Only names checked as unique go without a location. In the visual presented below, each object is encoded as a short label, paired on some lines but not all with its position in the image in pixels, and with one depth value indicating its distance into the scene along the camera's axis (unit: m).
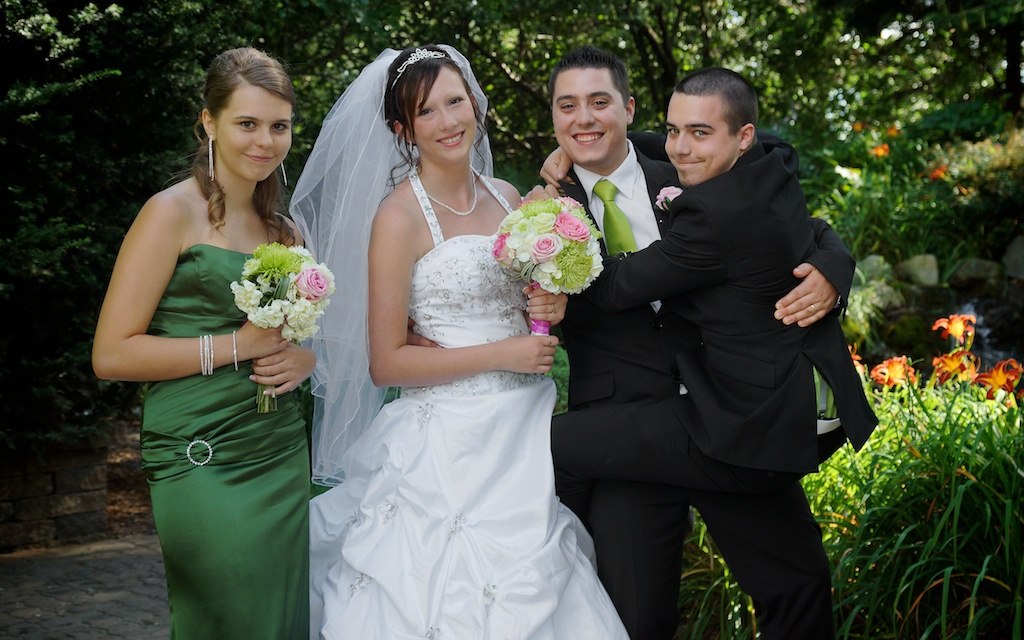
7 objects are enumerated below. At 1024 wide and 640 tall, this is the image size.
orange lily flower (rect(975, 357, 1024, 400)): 4.05
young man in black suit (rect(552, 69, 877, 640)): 2.97
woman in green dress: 2.89
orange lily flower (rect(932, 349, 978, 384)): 4.55
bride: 3.03
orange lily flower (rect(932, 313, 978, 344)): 4.45
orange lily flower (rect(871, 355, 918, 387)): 4.49
